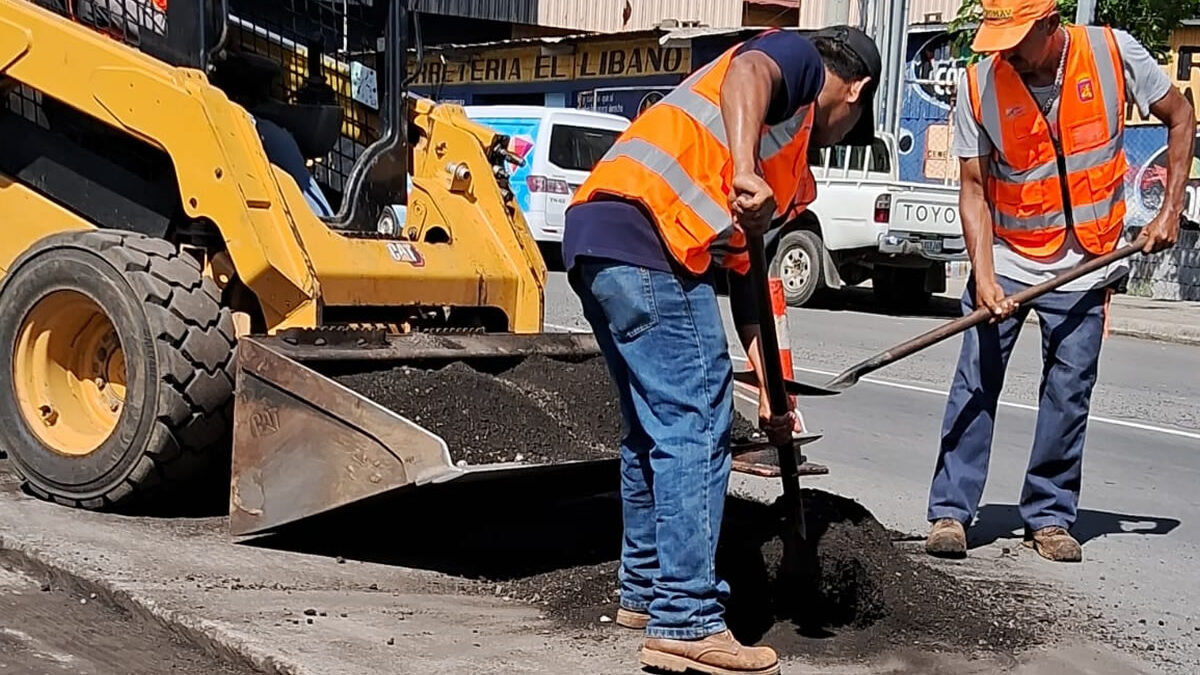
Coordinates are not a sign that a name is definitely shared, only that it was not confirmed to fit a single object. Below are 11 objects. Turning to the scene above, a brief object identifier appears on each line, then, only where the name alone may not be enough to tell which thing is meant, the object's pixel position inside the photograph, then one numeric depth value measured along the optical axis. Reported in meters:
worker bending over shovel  3.94
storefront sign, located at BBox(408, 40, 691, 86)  27.36
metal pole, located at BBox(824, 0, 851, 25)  19.86
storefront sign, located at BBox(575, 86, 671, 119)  27.88
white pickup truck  15.38
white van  18.22
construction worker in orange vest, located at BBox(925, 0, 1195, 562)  5.48
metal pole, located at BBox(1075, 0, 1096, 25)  14.78
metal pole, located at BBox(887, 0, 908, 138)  20.33
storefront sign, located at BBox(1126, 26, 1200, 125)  19.55
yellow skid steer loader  4.97
